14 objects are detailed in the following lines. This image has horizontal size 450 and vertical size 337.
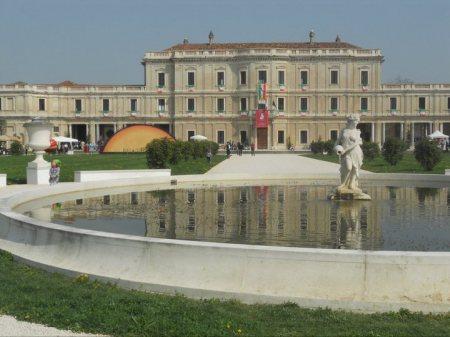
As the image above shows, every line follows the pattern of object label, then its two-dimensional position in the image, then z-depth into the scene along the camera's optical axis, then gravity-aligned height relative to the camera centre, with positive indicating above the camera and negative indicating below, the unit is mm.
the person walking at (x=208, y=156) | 36184 -640
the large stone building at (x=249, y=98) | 69312 +5339
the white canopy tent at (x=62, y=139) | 55562 +763
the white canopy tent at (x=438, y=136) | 53784 +566
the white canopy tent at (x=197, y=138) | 59347 +744
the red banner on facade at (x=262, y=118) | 68062 +2953
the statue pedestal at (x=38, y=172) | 18547 -720
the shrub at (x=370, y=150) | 34688 -364
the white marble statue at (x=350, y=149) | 12852 -108
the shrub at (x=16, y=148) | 45562 +12
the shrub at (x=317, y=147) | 51375 -237
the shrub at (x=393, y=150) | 29344 -324
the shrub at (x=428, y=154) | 25984 -475
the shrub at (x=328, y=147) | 48744 -238
